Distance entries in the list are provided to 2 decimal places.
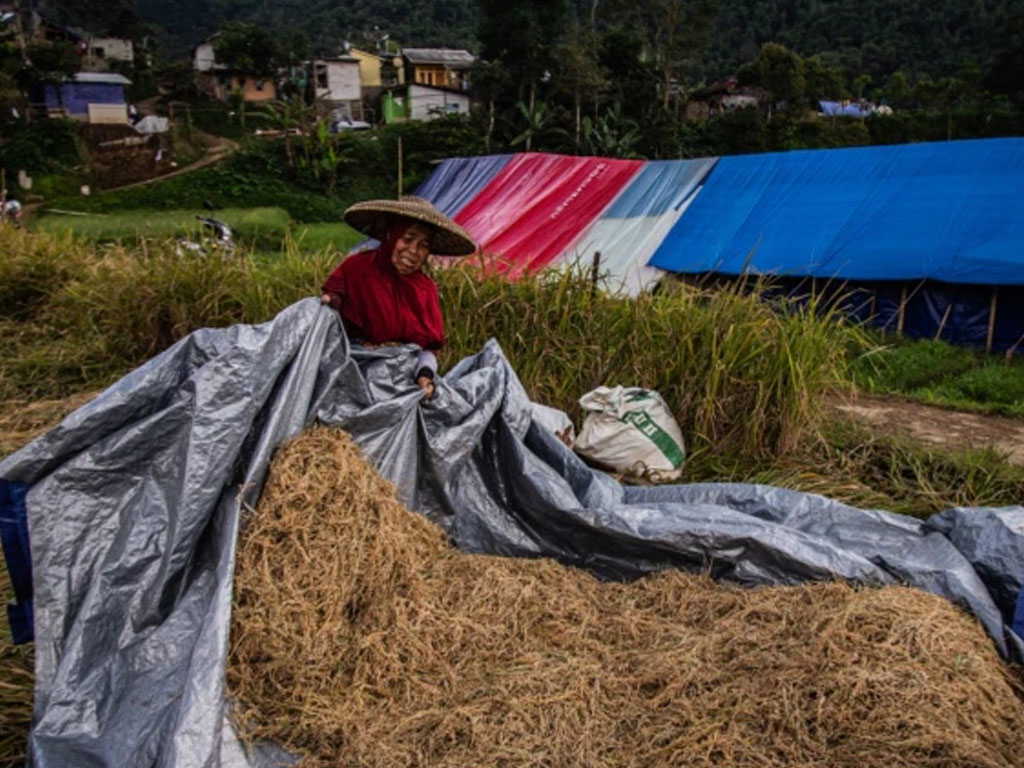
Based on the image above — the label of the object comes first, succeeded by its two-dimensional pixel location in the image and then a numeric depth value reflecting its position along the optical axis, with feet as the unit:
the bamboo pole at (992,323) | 21.53
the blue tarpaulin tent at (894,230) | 21.90
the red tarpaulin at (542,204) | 31.37
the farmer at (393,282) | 7.87
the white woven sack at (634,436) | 9.65
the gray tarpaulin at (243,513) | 4.96
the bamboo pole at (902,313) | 23.00
